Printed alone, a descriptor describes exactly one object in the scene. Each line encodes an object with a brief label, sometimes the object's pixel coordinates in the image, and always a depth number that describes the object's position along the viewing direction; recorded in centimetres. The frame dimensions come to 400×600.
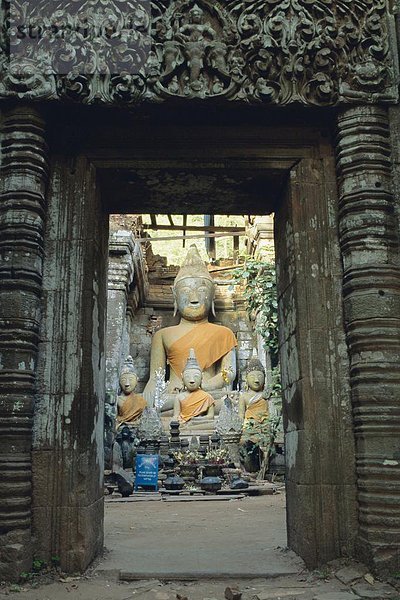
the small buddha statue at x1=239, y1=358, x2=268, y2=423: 1417
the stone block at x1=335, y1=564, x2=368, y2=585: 405
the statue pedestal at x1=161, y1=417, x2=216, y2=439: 1413
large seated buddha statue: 1720
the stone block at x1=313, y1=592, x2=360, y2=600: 372
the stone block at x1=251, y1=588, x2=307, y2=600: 380
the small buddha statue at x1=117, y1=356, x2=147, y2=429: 1446
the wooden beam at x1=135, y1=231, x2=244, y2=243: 1733
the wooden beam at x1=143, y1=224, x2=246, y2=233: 1945
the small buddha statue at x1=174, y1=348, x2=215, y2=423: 1494
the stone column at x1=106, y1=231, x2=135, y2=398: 1480
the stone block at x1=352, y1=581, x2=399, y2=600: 372
